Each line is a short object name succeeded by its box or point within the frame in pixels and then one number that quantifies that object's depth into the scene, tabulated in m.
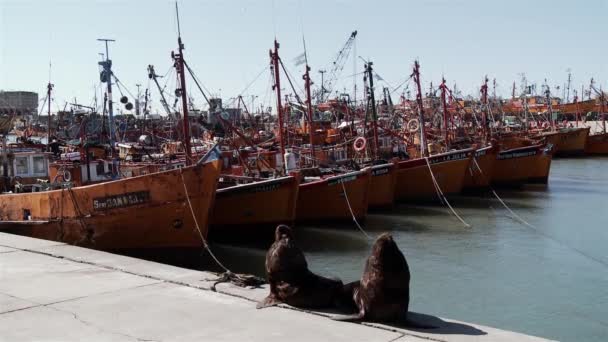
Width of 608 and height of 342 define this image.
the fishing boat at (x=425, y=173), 28.67
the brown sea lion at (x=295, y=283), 7.83
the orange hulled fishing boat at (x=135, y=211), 16.00
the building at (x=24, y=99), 81.37
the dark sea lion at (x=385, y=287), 7.20
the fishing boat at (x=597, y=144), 59.47
